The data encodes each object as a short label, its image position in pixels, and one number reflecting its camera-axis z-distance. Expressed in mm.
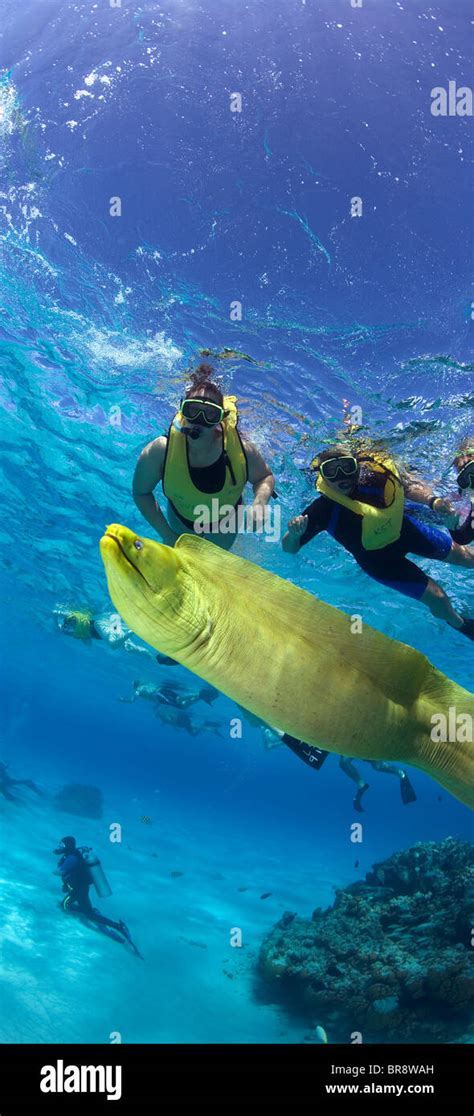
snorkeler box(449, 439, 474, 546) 7395
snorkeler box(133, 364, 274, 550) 6031
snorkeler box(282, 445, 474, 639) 6602
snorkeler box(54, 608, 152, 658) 10320
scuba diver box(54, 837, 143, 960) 13047
